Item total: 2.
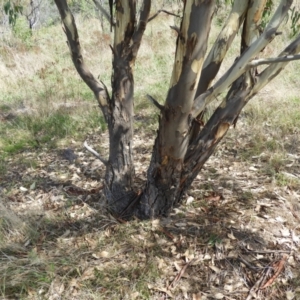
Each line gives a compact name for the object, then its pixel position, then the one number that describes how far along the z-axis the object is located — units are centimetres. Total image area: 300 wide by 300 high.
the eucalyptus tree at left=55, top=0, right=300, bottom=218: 154
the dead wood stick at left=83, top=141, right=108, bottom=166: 228
